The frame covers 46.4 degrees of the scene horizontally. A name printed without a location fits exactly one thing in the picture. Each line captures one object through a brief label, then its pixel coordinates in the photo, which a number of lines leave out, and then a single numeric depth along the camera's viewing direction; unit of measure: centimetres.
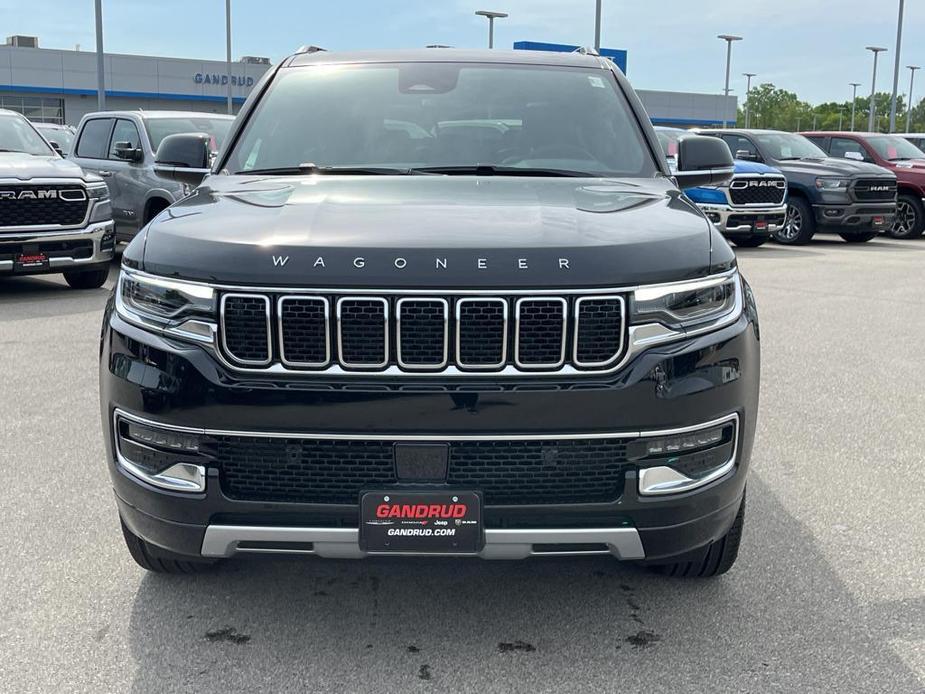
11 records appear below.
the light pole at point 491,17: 4722
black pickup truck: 1761
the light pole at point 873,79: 7019
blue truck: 1641
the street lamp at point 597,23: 3662
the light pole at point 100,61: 2859
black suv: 281
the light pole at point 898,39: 4575
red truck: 1933
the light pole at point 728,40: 6384
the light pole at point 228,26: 4334
